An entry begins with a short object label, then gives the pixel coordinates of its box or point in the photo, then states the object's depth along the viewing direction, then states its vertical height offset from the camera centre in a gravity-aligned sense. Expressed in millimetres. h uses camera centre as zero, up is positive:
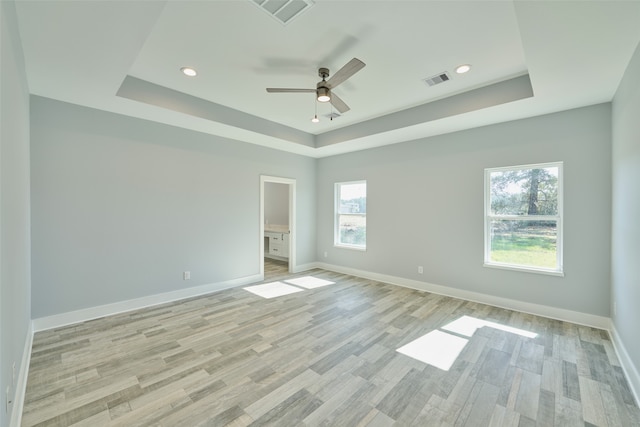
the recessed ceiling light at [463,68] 2889 +1606
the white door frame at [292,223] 5988 -250
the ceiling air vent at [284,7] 2008 +1606
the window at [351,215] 5734 -59
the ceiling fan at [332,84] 2373 +1302
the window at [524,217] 3557 -66
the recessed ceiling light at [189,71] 2941 +1593
